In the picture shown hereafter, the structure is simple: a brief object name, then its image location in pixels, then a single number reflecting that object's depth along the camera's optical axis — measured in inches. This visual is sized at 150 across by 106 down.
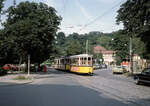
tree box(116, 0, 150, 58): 749.9
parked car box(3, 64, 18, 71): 1847.4
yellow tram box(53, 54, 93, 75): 1119.0
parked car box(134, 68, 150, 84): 680.7
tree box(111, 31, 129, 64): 2172.7
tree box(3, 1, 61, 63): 1106.7
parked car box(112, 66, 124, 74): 1457.4
